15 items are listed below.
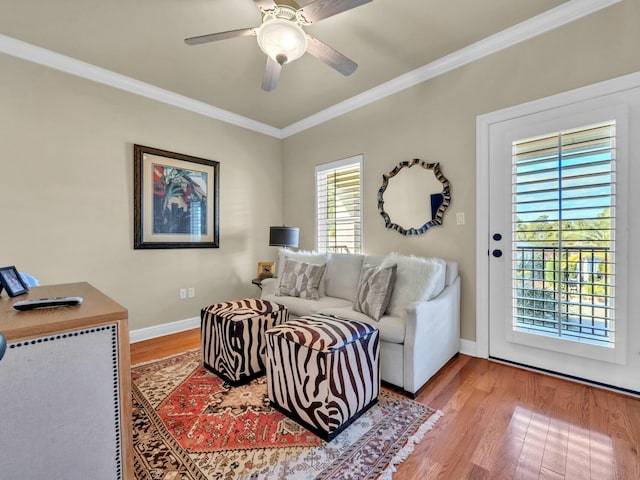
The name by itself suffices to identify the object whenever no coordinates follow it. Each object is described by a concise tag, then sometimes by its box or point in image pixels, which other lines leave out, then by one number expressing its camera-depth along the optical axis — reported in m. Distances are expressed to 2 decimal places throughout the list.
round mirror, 2.72
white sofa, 1.96
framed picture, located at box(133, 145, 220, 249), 3.04
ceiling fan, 1.68
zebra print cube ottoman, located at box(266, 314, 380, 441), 1.53
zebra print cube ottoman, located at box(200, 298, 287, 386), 2.07
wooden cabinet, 0.81
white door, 1.90
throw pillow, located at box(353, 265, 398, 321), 2.21
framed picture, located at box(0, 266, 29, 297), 1.18
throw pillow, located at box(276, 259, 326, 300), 2.85
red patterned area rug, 1.34
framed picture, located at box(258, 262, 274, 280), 3.70
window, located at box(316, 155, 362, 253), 3.45
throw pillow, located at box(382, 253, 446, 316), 2.22
